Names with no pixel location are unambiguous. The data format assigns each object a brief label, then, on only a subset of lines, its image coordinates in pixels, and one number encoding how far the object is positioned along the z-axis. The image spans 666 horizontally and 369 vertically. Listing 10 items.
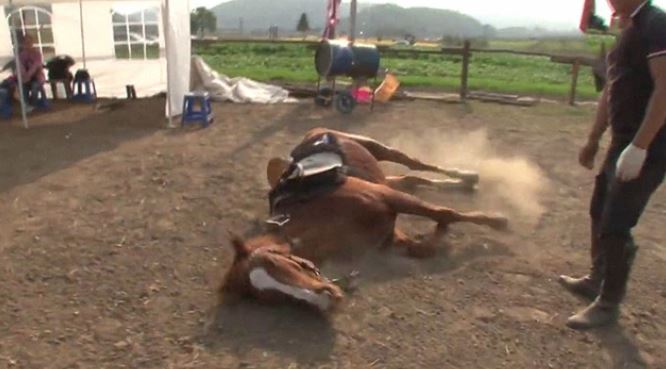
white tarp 12.74
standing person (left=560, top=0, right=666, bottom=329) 2.95
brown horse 3.16
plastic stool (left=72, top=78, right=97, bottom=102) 12.78
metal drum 10.91
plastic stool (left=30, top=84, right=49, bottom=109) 11.83
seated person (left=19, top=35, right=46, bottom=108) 11.49
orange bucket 12.59
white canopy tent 9.84
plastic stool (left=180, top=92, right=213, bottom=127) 10.02
